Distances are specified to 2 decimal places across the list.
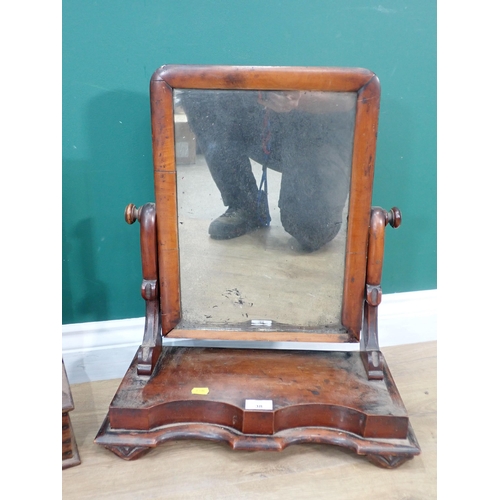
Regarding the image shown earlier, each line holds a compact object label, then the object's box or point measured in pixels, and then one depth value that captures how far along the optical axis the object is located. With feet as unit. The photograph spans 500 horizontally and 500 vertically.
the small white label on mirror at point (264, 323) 3.82
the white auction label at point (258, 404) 3.36
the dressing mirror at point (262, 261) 3.33
